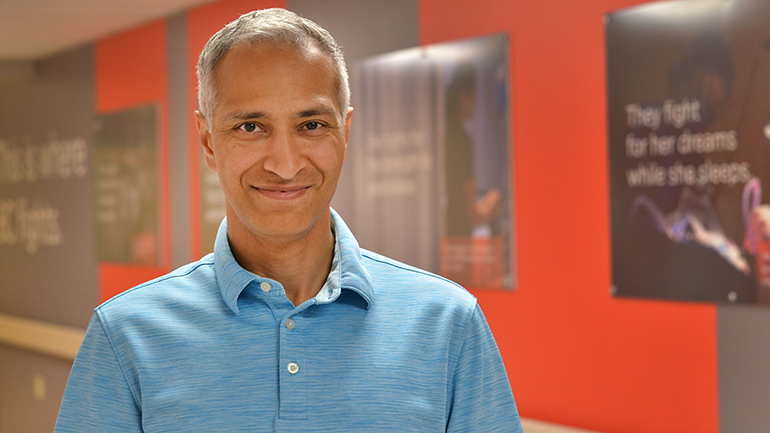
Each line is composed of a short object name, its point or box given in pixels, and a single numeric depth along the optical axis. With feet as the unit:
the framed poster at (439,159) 10.04
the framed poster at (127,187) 16.31
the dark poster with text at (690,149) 7.55
